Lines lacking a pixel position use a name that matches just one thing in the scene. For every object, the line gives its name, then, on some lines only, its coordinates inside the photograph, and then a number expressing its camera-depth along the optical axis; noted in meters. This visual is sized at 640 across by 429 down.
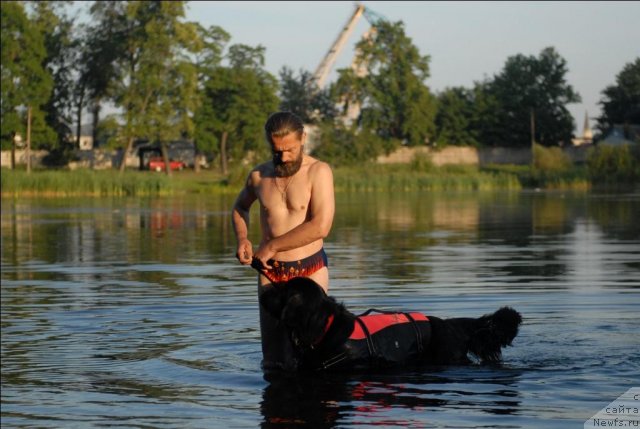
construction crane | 116.55
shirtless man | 9.02
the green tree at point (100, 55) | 93.38
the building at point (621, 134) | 107.67
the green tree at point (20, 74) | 86.19
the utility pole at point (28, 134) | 86.21
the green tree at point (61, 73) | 97.44
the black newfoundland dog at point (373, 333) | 8.87
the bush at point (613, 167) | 77.62
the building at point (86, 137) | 124.00
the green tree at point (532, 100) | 109.50
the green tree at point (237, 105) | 95.56
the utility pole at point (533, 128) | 106.01
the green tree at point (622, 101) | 118.44
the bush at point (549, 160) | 82.38
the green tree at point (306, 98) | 109.44
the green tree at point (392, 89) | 105.87
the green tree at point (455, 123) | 107.44
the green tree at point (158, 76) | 88.88
